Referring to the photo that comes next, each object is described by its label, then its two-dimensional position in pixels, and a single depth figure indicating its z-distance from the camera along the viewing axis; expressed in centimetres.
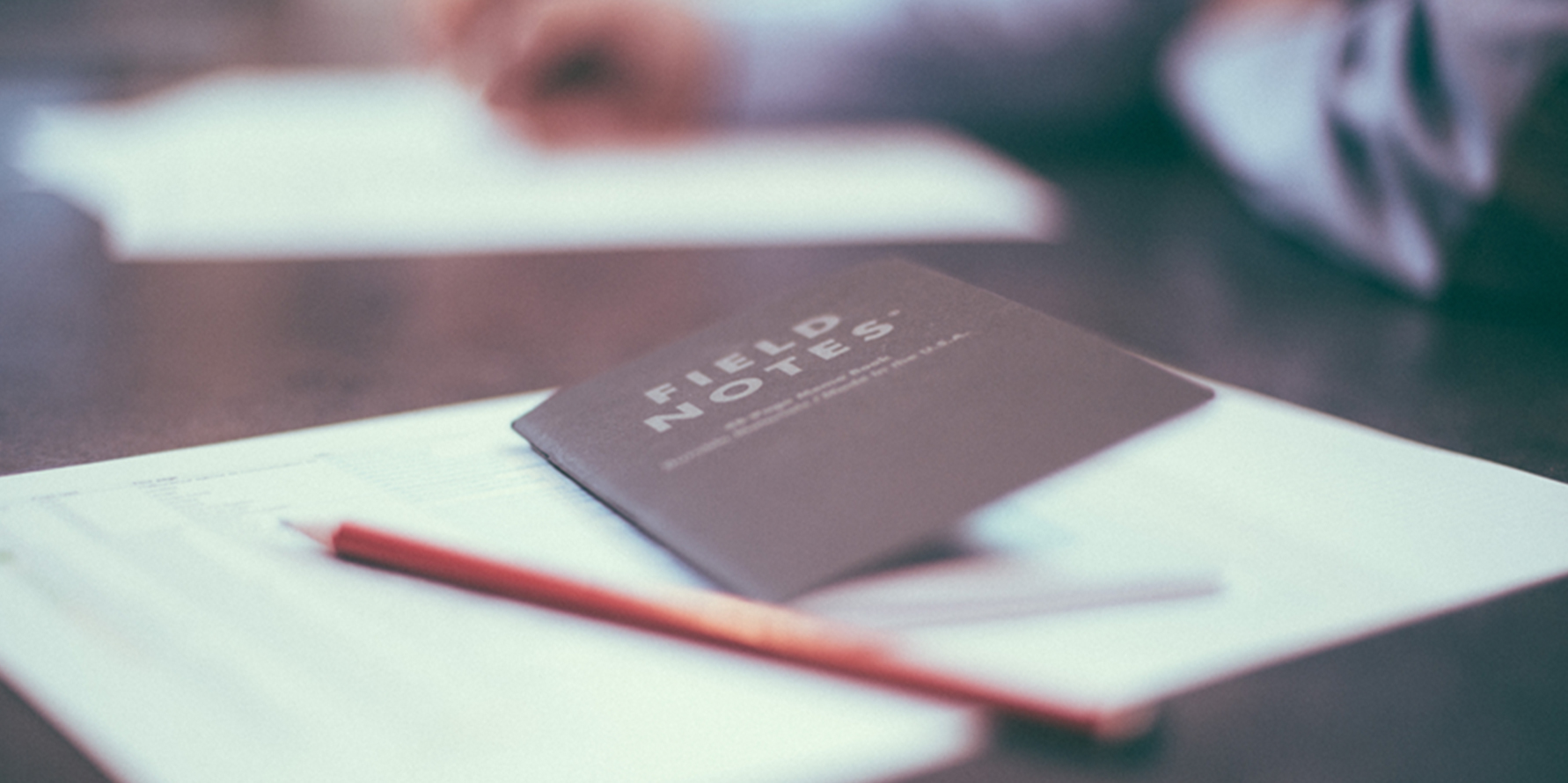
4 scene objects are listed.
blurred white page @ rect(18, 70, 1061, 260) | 86
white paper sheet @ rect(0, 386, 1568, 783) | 48
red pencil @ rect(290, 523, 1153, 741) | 48
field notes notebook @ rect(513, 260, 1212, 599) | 52
